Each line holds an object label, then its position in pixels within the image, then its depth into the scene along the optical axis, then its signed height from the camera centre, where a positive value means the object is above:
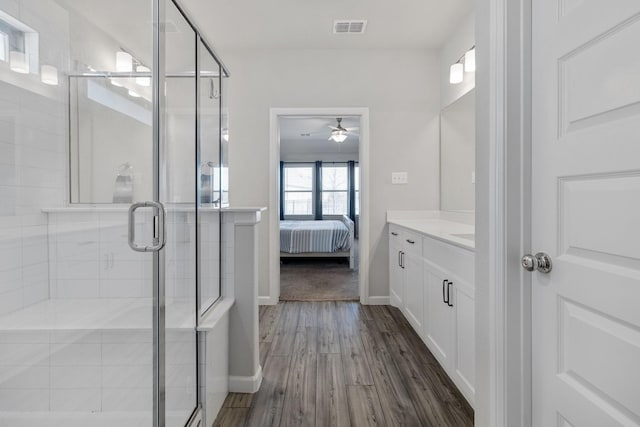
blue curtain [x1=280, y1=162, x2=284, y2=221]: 8.55 +0.53
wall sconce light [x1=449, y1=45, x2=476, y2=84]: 2.71 +1.23
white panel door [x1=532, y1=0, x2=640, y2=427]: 0.74 +0.00
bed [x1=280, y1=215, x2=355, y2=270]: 5.33 -0.49
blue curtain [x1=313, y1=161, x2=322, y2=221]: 8.67 +0.50
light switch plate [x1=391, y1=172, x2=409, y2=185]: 3.44 +0.35
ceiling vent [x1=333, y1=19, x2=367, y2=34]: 2.87 +1.66
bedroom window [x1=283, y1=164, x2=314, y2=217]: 8.71 +0.58
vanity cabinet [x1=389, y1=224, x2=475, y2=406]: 1.68 -0.56
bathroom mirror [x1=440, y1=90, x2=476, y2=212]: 2.88 +0.54
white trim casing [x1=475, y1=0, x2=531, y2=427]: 1.04 +0.02
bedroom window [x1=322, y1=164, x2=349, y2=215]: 8.76 +0.55
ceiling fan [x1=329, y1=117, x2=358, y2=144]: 5.32 +1.29
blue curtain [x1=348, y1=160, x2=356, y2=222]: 8.66 +0.64
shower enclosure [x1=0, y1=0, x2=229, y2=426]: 1.24 +0.00
